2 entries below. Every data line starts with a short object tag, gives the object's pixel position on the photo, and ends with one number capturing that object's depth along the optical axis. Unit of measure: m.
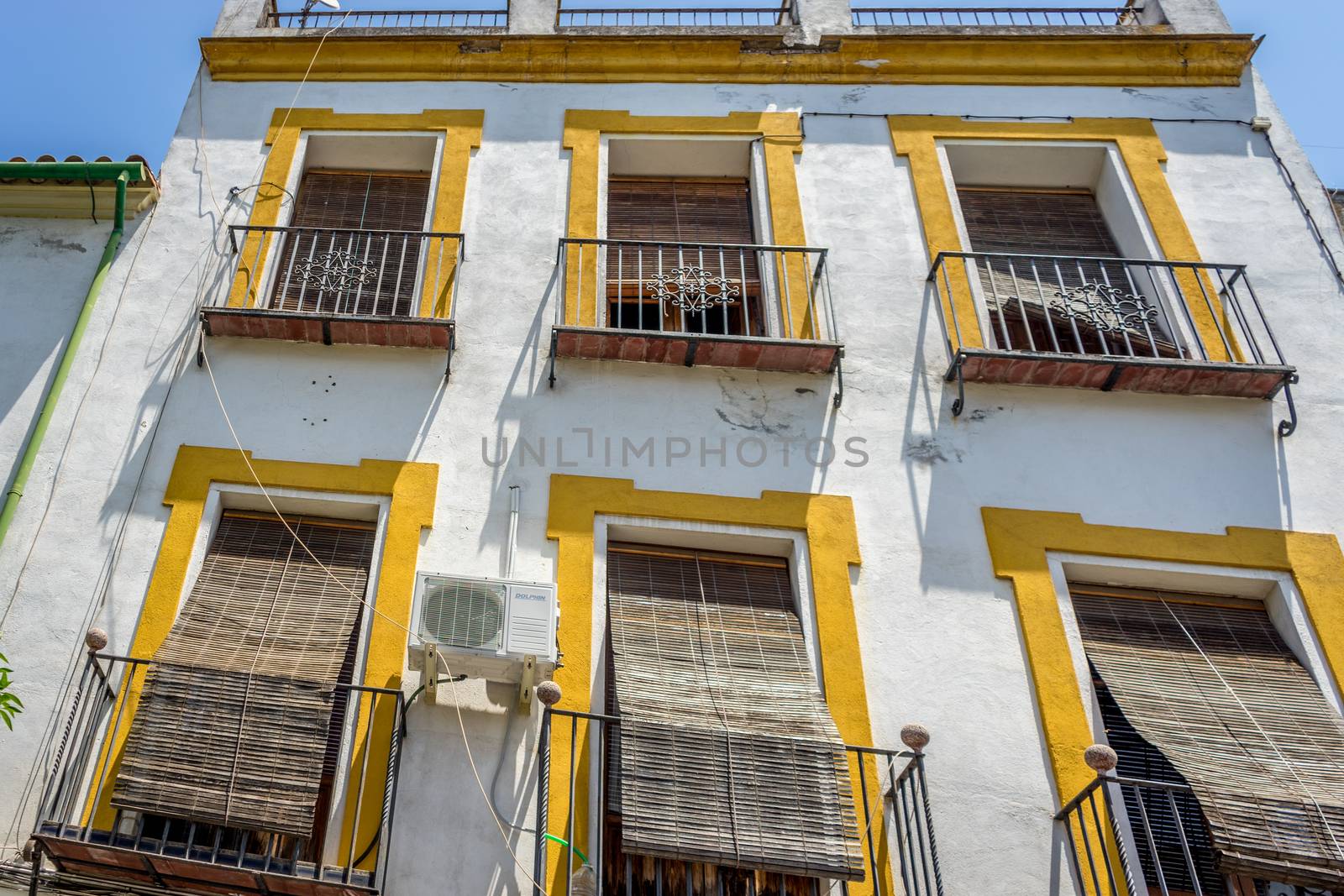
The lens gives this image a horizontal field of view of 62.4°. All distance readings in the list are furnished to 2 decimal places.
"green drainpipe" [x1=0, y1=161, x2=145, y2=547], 7.44
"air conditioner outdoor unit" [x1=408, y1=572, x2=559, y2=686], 5.49
